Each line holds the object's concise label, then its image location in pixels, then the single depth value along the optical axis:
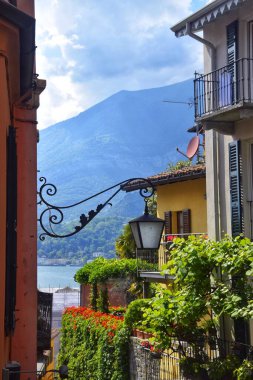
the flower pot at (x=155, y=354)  17.31
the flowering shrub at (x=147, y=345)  17.81
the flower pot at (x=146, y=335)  18.30
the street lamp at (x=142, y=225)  7.69
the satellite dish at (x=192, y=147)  25.13
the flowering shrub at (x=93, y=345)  19.81
